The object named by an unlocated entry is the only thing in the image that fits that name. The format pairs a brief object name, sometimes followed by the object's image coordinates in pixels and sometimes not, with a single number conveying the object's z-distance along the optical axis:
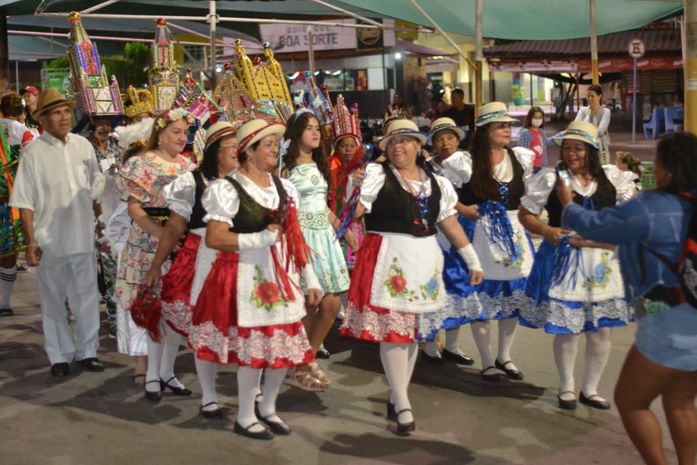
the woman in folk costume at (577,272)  5.84
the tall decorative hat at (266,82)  7.83
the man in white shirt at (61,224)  6.86
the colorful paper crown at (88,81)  7.98
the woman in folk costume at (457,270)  6.46
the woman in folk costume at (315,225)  6.69
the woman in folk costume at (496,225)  6.48
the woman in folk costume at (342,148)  7.57
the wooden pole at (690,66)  8.78
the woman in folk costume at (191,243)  5.70
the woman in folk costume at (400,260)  5.57
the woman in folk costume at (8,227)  8.96
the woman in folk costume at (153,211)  6.18
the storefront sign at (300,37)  20.48
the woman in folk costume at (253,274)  5.24
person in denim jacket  4.16
